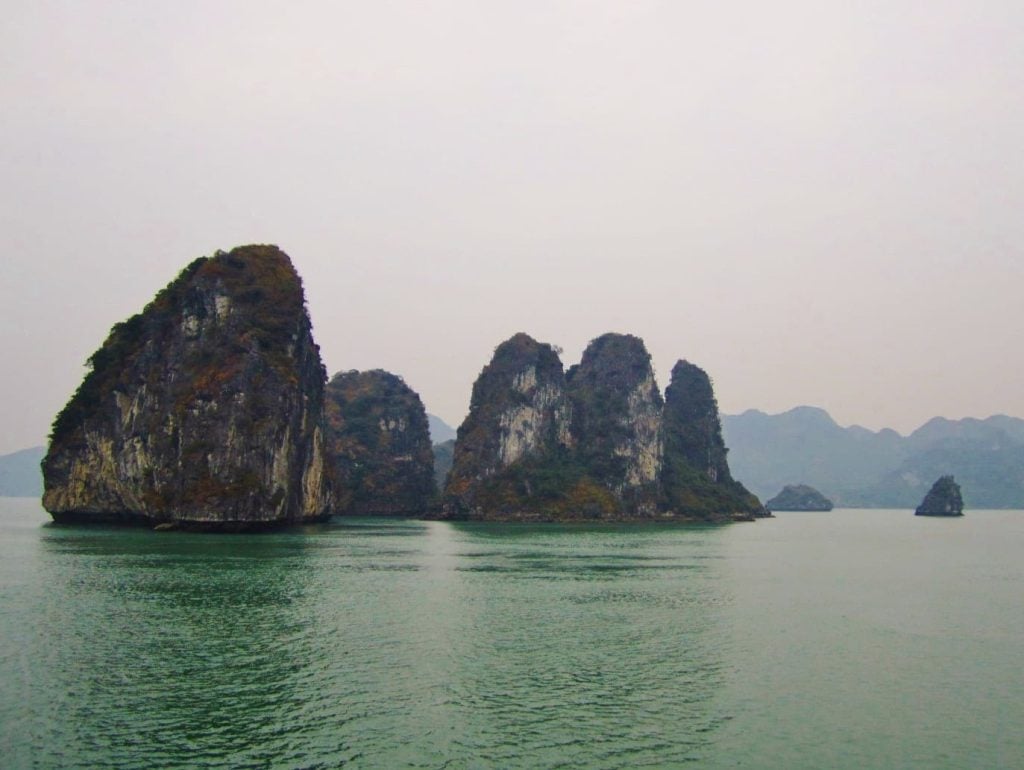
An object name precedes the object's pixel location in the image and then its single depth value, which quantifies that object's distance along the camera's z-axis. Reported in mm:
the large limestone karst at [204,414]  108500
